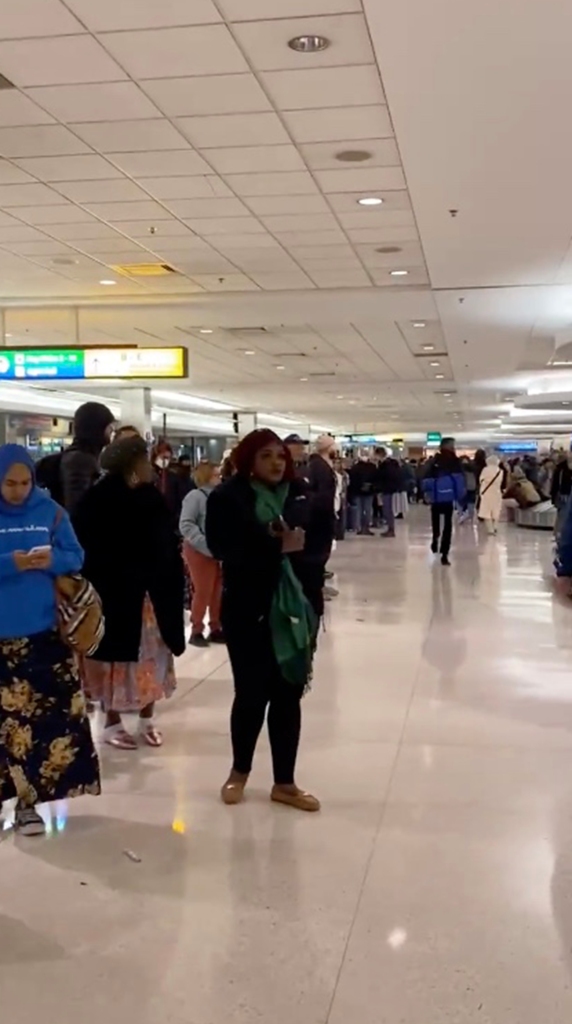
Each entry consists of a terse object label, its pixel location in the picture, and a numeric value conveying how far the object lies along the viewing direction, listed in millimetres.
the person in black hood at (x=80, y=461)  6281
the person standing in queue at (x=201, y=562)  8508
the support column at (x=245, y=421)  37844
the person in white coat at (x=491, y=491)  20625
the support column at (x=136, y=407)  22016
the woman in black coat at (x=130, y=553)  5340
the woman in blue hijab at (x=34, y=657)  4094
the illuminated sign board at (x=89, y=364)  13133
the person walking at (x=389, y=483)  21094
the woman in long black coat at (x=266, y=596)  4535
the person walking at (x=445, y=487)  15406
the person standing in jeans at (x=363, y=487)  21234
